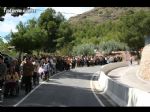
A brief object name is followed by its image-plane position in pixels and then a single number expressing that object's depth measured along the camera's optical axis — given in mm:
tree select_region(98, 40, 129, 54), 51449
